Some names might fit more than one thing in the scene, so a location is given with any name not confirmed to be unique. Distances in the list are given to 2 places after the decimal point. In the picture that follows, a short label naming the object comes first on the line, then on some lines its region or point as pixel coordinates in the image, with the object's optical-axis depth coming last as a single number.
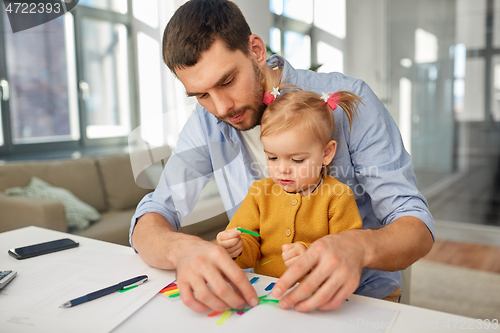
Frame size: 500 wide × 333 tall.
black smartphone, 0.97
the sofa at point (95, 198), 2.32
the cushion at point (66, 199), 2.55
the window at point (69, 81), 3.22
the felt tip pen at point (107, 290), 0.69
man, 0.65
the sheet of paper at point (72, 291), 0.64
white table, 0.59
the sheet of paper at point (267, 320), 0.60
